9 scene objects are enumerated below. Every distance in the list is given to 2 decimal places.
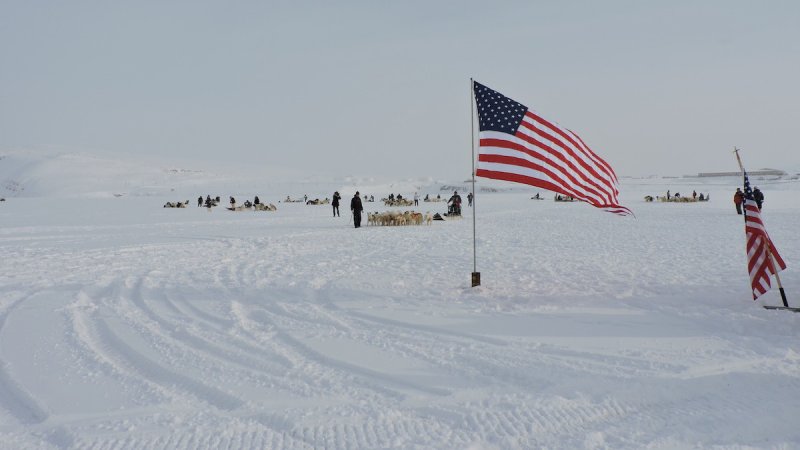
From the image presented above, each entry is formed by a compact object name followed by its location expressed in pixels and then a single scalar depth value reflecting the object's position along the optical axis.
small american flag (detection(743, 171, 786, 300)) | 7.88
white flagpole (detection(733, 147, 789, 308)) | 7.85
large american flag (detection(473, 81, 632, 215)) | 8.83
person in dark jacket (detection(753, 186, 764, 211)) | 25.72
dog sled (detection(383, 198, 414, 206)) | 51.84
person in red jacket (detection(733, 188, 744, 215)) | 27.65
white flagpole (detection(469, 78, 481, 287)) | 9.52
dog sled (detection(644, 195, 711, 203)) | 50.88
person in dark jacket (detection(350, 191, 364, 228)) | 25.06
